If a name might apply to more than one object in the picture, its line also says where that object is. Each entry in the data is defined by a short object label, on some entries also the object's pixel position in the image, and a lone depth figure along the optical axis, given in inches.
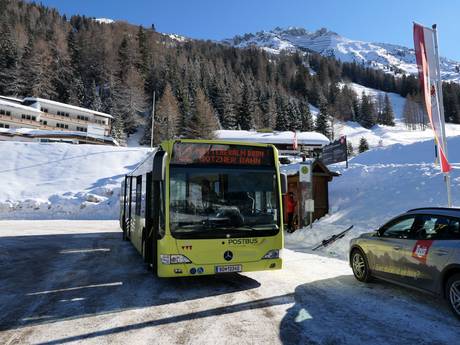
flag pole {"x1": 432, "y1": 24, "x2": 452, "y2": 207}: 413.1
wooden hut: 667.4
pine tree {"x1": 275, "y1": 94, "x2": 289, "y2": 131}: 3754.9
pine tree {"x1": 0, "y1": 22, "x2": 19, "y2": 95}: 3257.9
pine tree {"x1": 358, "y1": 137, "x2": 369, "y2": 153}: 2878.9
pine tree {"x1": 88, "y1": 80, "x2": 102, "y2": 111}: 3420.3
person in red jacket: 645.9
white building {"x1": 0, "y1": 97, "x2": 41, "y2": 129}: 2637.8
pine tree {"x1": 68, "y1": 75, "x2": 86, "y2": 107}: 3440.0
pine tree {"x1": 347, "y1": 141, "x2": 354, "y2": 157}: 3105.3
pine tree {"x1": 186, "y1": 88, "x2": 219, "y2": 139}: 2849.4
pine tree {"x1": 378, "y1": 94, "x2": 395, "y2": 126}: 5177.2
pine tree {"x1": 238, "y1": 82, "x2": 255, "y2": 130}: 3614.4
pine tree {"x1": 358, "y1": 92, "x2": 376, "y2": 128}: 5123.0
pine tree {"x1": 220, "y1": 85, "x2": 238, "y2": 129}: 3636.8
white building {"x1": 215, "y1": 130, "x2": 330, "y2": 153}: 2942.9
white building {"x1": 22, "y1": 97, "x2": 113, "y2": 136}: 2893.7
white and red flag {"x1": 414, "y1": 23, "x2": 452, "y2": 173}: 413.1
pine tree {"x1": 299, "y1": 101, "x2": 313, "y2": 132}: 3791.8
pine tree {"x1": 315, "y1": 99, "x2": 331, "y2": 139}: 3804.1
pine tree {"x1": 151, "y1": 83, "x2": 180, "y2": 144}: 2947.8
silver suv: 211.0
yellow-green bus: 269.4
